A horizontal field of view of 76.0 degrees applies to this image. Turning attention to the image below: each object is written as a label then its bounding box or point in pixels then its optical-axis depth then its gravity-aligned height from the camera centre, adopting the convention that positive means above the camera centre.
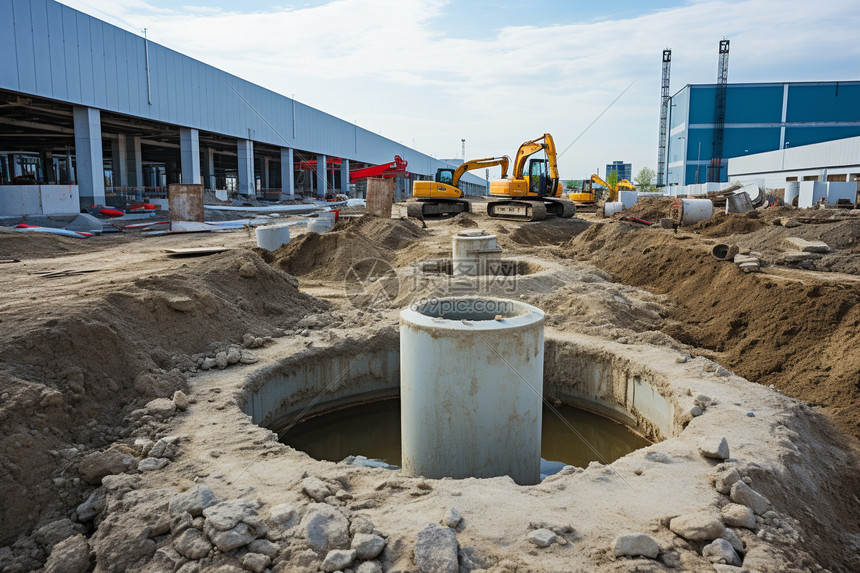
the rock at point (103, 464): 4.68 -2.23
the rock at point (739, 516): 3.92 -2.19
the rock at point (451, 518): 3.85 -2.17
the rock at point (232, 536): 3.62 -2.19
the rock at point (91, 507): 4.33 -2.39
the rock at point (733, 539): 3.70 -2.23
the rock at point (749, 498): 4.15 -2.19
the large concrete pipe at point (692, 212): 21.69 -0.10
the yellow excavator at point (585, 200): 39.19 +0.58
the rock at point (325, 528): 3.65 -2.19
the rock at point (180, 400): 6.15 -2.18
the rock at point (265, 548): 3.60 -2.23
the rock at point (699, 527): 3.72 -2.15
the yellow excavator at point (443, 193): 27.45 +0.69
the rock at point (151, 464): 4.80 -2.26
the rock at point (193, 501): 3.97 -2.15
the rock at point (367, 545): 3.53 -2.18
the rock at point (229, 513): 3.75 -2.14
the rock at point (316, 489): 4.22 -2.19
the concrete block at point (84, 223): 21.33 -0.76
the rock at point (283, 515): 3.90 -2.20
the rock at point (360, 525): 3.77 -2.19
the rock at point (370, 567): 3.41 -2.23
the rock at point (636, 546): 3.55 -2.17
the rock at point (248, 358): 7.86 -2.18
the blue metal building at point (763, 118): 56.28 +9.59
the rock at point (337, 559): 3.44 -2.21
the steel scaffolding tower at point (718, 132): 58.62 +8.27
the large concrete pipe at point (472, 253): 13.46 -1.13
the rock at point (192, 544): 3.63 -2.25
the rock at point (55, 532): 4.12 -2.47
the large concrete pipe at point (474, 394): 5.53 -1.91
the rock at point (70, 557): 3.79 -2.45
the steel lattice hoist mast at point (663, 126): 73.75 +11.03
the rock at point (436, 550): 3.41 -2.17
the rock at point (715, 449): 4.93 -2.15
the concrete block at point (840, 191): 29.25 +1.04
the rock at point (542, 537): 3.65 -2.19
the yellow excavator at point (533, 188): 24.23 +0.88
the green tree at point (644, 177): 93.69 +5.55
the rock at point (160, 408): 5.96 -2.21
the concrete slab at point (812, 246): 13.82 -0.91
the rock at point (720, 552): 3.55 -2.22
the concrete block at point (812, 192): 29.53 +0.99
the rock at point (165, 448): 5.02 -2.24
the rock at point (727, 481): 4.43 -2.18
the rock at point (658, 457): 5.05 -2.28
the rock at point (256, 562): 3.45 -2.23
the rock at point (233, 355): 7.77 -2.11
